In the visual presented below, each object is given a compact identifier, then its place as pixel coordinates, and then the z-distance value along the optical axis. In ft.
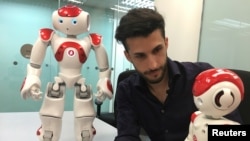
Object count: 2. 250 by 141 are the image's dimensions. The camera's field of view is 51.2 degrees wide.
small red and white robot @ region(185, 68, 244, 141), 1.85
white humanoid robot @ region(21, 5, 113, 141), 4.20
